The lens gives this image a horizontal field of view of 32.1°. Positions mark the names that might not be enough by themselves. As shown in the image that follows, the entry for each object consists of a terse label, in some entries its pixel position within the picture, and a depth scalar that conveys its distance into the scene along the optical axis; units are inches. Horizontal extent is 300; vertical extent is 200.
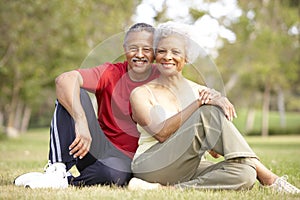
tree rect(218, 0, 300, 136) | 996.6
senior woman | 153.1
